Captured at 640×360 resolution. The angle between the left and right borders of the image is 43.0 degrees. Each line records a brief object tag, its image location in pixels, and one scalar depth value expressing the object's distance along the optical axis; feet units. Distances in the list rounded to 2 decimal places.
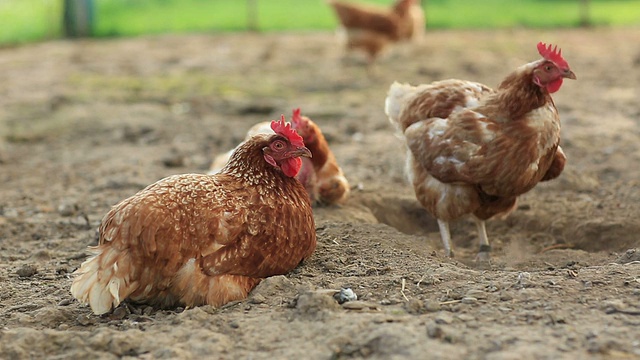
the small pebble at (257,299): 12.92
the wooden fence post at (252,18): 50.70
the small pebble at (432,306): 12.19
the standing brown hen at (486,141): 15.58
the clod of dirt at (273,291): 12.94
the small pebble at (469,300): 12.28
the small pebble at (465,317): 11.60
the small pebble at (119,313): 12.94
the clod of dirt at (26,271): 15.50
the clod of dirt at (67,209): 19.62
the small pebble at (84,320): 12.82
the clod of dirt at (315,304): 12.11
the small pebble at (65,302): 13.70
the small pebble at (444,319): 11.44
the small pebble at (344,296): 12.76
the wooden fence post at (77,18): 48.39
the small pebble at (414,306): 12.22
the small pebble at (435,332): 10.94
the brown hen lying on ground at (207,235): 12.55
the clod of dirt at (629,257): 14.52
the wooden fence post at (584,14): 50.44
